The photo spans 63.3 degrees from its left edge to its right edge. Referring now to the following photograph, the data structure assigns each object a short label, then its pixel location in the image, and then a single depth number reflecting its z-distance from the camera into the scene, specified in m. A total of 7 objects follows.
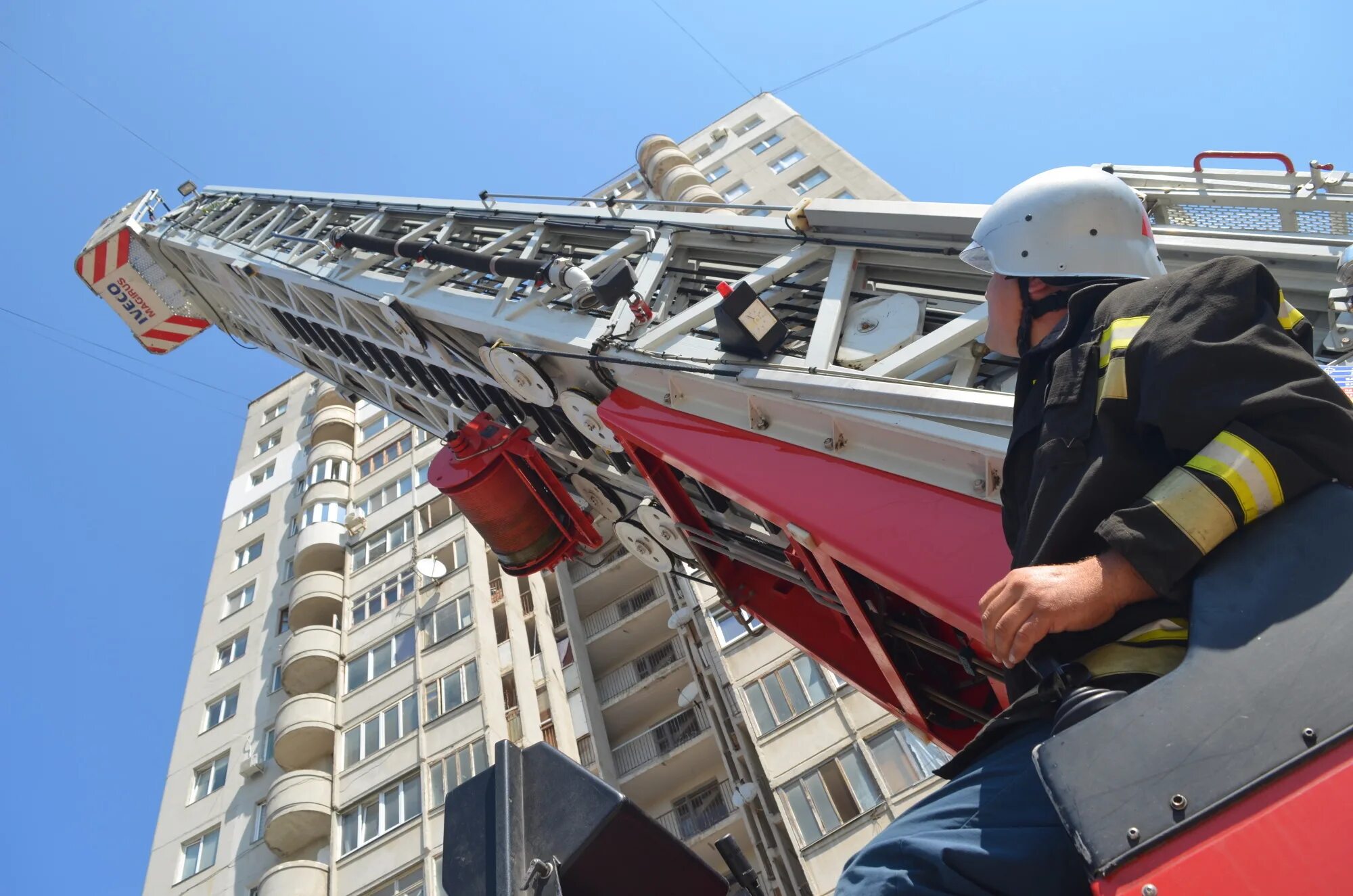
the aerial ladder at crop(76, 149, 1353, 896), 2.03
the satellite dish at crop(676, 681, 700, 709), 21.83
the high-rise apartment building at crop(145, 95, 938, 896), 18.38
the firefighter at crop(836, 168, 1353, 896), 2.25
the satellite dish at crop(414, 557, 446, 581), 25.95
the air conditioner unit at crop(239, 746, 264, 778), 24.08
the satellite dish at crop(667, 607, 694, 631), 20.44
